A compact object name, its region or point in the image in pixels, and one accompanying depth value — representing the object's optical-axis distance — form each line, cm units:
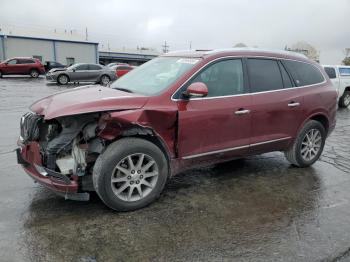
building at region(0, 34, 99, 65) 4438
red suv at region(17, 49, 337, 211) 392
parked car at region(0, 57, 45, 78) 2964
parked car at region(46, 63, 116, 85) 2527
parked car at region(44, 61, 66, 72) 3797
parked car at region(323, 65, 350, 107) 1534
